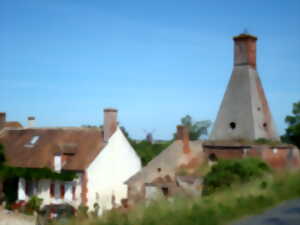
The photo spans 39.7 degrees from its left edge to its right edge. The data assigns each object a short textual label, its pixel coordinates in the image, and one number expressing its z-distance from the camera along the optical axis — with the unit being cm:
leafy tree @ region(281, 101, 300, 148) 4103
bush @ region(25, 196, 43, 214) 3002
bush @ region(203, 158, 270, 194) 2028
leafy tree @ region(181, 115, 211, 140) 7012
